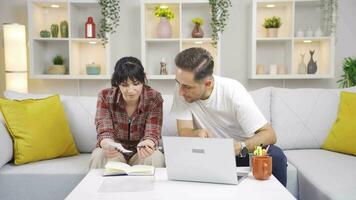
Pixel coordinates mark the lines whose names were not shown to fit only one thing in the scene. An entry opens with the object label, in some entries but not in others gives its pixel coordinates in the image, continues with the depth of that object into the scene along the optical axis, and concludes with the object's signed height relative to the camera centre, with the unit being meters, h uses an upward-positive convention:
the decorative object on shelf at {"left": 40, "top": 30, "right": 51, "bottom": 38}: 3.44 +0.33
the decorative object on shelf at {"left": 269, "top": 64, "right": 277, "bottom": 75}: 3.43 +0.00
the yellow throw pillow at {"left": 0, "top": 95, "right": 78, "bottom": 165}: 2.19 -0.37
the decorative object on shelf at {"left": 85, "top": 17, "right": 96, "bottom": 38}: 3.46 +0.38
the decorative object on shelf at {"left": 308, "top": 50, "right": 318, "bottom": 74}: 3.42 +0.02
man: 1.75 -0.21
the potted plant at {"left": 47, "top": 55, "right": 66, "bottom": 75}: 3.49 +0.02
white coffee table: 1.32 -0.46
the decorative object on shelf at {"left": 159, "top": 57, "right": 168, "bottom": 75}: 3.52 +0.02
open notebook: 1.61 -0.45
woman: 1.95 -0.27
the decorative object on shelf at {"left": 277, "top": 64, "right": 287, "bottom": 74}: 3.46 +0.00
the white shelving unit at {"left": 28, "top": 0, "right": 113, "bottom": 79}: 3.41 +0.26
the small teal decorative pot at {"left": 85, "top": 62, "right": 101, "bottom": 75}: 3.51 +0.00
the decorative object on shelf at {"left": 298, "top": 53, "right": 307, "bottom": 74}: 3.46 +0.01
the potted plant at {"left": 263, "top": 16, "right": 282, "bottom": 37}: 3.43 +0.41
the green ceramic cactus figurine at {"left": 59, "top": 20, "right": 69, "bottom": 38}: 3.48 +0.37
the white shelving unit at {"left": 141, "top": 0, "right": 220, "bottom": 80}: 3.46 +0.29
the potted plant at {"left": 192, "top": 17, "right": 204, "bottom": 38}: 3.45 +0.37
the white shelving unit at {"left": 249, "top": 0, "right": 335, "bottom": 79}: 3.35 +0.25
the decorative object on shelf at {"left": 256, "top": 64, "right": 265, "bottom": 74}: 3.47 +0.00
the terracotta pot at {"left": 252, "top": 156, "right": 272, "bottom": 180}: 1.48 -0.39
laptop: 1.37 -0.35
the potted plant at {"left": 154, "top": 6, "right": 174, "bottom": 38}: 3.44 +0.43
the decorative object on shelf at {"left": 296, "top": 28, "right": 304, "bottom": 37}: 3.40 +0.33
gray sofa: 1.95 -0.54
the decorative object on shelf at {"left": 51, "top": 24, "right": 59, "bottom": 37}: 3.48 +0.37
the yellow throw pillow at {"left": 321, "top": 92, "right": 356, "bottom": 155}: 2.32 -0.39
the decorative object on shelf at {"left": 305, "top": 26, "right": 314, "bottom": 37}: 3.40 +0.34
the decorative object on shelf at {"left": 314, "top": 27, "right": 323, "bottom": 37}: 3.38 +0.33
